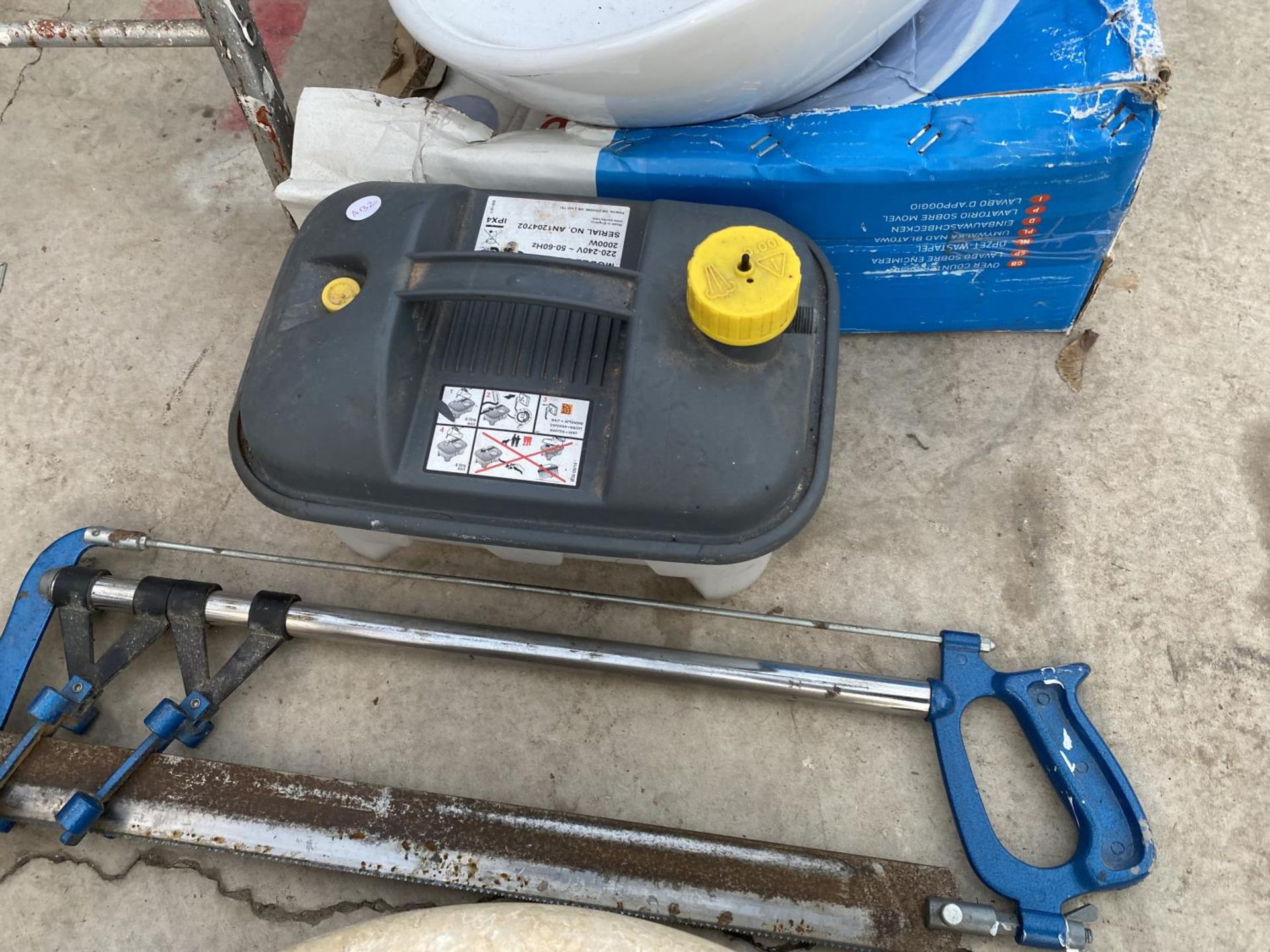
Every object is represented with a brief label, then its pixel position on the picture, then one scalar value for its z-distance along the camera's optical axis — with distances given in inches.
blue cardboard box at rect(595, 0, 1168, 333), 29.9
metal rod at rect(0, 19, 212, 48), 35.3
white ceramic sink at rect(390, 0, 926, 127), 26.4
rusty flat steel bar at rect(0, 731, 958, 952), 29.1
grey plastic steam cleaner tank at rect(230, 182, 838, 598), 26.8
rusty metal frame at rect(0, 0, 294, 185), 34.4
